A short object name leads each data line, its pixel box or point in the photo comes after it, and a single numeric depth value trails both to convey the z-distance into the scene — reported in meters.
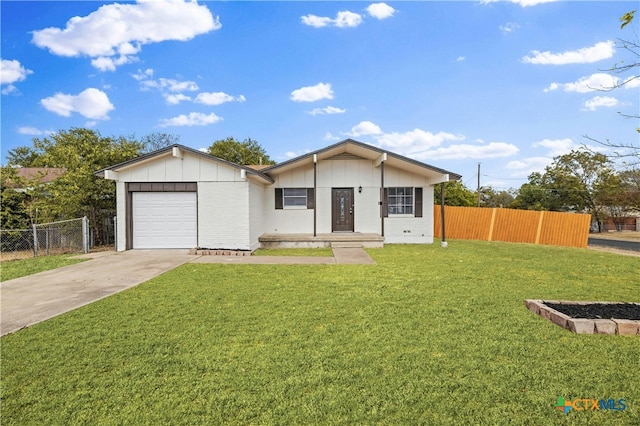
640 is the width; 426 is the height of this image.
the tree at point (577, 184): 29.95
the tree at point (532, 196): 33.22
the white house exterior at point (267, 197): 11.10
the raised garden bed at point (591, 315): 3.84
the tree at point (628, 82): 3.34
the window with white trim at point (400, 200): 14.41
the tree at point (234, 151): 33.69
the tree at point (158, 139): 34.81
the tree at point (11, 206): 13.05
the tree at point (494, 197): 41.59
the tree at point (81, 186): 12.22
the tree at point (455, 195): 27.47
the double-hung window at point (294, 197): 14.32
